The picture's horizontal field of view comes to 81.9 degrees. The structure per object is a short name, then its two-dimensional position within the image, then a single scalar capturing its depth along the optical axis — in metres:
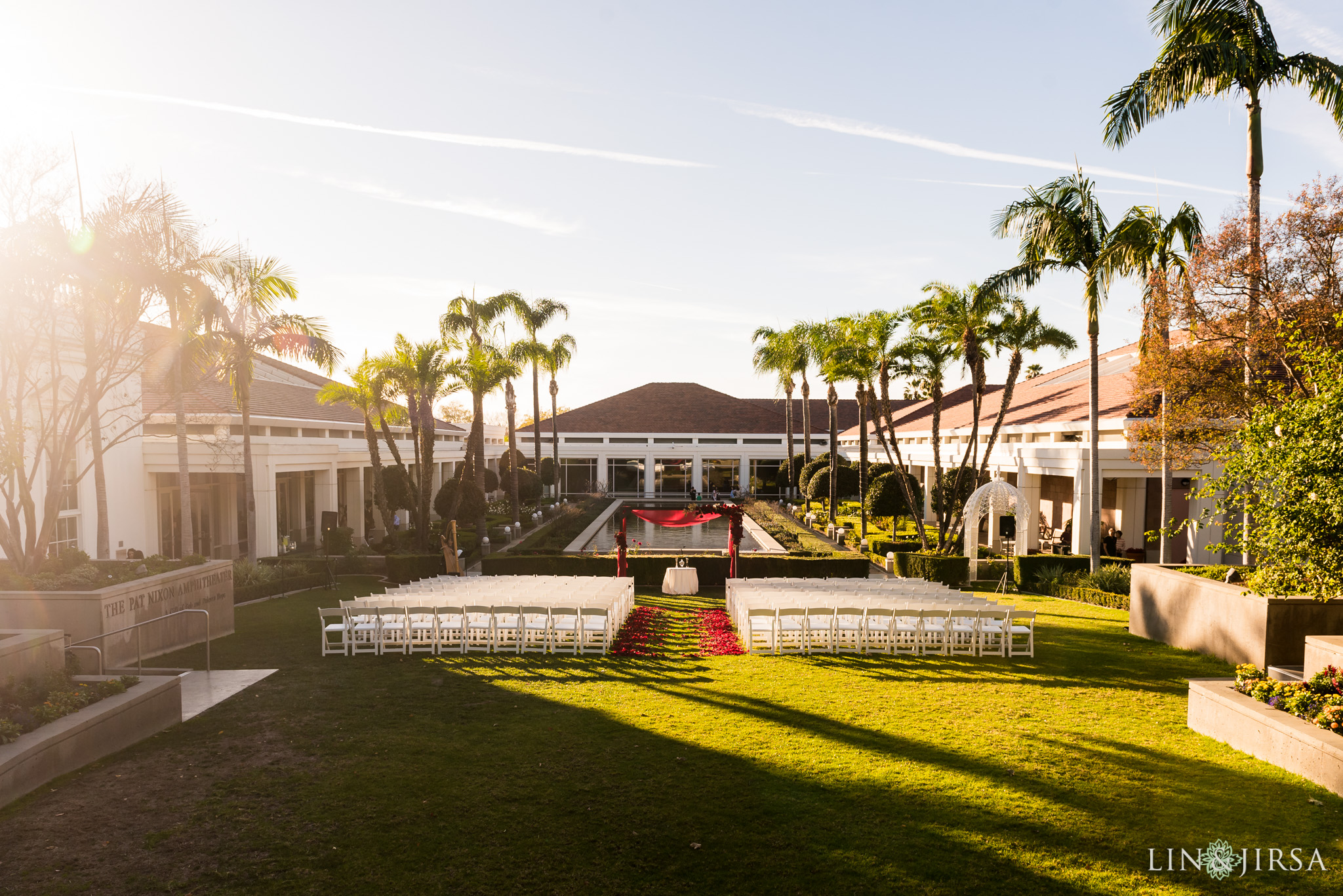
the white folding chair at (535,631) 12.86
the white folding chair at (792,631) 12.60
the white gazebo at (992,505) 20.89
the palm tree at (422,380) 24.67
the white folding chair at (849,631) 12.69
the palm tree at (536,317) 35.44
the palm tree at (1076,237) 19.98
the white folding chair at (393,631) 12.44
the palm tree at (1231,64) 15.01
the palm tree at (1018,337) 24.91
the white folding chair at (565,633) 12.76
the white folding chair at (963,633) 12.86
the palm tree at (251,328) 20.09
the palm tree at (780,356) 38.72
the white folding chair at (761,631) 12.80
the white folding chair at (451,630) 12.72
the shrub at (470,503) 28.12
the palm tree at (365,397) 24.69
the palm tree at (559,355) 37.62
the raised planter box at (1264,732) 6.87
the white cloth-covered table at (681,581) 19.78
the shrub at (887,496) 27.77
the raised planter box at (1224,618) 11.20
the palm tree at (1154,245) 17.14
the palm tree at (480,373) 27.52
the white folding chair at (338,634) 12.41
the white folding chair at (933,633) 12.86
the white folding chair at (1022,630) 12.73
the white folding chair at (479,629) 12.65
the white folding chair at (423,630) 12.46
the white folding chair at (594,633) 12.84
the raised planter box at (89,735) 6.63
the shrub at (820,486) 36.75
